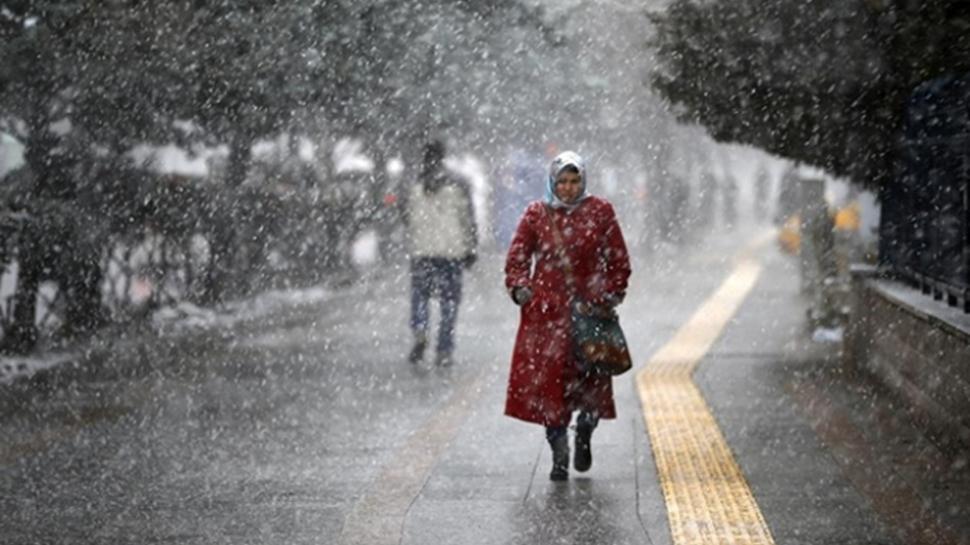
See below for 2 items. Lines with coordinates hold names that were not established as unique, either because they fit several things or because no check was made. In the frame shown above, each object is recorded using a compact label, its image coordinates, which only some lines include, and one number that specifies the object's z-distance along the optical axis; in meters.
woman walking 14.52
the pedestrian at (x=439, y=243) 23.92
